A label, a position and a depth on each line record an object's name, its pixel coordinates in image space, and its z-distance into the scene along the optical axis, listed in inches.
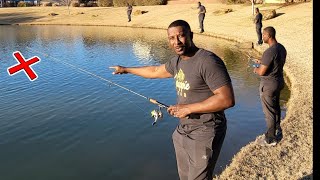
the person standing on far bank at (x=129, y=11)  1723.7
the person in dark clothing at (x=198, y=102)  157.6
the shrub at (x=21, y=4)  2812.5
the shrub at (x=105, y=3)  2518.5
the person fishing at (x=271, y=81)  283.6
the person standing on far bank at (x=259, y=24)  906.4
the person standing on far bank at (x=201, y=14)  1213.9
